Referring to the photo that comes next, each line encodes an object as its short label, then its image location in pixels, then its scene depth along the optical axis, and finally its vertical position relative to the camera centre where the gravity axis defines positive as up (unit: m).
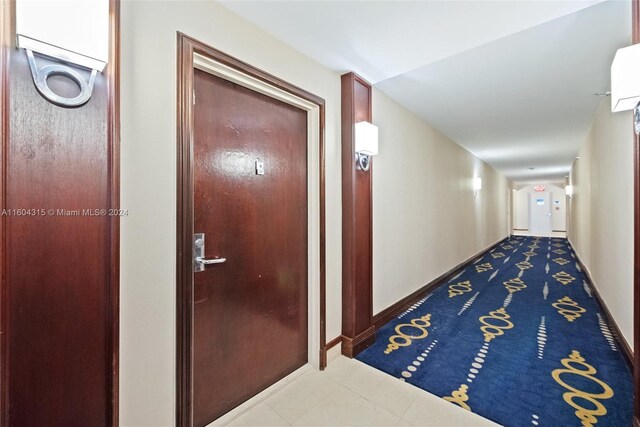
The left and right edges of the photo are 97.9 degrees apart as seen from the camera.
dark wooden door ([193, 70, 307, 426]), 1.58 -0.20
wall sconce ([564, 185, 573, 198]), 7.24 +0.59
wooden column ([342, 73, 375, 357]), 2.32 -0.15
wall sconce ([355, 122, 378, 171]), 2.32 +0.60
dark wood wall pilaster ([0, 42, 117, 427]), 0.94 -0.18
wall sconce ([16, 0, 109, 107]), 0.92 +0.61
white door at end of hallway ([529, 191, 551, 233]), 12.84 +0.01
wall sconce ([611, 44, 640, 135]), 1.25 +0.61
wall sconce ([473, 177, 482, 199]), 5.97 +0.59
